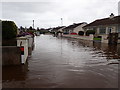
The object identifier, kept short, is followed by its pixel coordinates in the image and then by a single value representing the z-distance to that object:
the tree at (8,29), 9.10
